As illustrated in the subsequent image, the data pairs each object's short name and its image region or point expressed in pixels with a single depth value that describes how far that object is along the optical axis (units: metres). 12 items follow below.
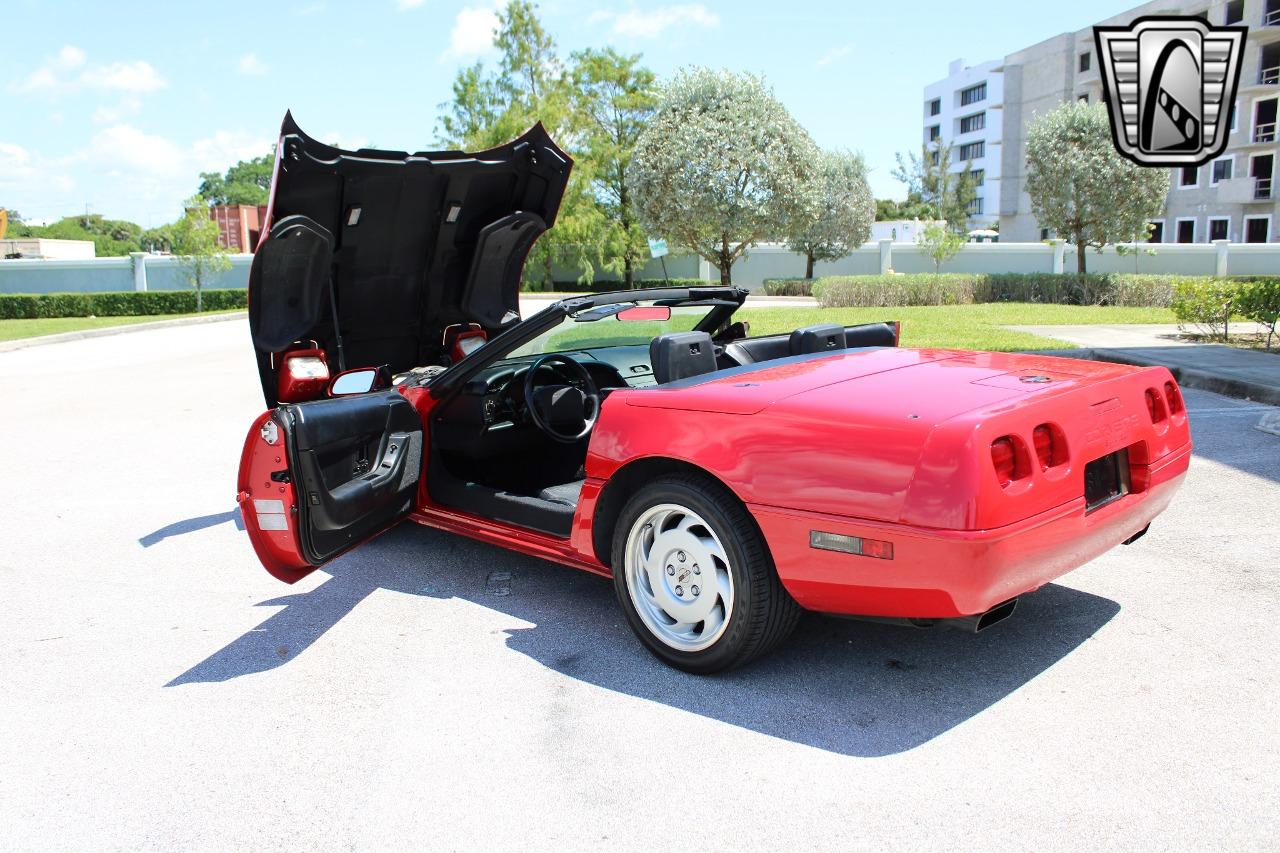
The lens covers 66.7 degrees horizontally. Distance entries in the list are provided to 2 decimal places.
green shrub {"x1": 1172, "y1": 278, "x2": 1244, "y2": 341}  14.03
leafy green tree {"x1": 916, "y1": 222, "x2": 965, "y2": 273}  32.06
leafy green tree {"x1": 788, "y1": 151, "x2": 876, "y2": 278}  37.66
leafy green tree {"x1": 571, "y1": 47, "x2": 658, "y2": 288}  35.78
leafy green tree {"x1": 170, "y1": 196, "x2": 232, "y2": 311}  33.97
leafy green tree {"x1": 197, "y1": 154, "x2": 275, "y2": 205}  123.88
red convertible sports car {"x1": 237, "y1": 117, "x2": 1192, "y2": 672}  2.92
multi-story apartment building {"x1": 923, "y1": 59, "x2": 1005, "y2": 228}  72.94
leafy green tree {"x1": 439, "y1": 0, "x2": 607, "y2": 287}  34.84
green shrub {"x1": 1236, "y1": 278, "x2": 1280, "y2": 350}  12.88
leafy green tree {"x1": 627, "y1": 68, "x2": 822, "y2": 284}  22.19
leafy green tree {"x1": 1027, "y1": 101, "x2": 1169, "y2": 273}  28.56
